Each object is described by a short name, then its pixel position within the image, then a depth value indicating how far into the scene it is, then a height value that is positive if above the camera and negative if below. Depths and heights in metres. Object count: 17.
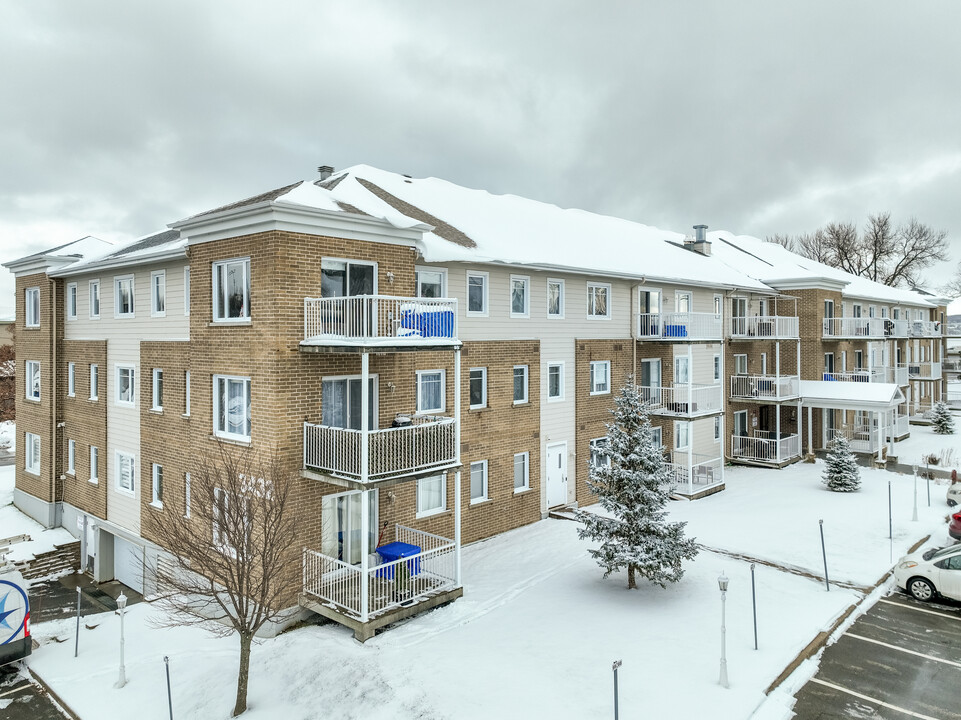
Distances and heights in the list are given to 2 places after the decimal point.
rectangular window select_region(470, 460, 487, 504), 18.92 -3.65
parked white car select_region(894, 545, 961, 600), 14.12 -4.88
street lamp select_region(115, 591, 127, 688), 12.17 -5.88
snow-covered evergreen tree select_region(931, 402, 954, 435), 38.41 -4.00
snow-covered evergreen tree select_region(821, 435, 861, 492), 23.86 -4.29
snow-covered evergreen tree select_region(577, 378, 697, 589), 14.10 -3.60
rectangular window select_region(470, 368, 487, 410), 19.00 -0.92
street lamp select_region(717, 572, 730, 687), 10.56 -5.07
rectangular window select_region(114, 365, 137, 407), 20.44 -0.87
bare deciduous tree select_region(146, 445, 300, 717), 10.69 -3.22
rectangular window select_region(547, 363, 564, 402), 21.39 -0.84
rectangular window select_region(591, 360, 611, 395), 23.05 -0.76
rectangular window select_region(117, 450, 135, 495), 20.42 -3.59
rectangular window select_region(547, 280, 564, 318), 21.34 +1.90
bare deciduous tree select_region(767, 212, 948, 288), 63.41 +10.33
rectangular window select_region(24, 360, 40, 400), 25.52 -0.77
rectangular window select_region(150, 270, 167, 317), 19.03 +1.93
